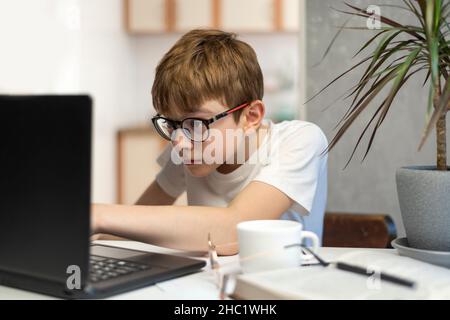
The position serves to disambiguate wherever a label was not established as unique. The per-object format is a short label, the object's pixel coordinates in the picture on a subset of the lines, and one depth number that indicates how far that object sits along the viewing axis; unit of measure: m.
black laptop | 1.28
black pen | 1.33
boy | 1.62
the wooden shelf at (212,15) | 6.04
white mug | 1.45
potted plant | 1.52
